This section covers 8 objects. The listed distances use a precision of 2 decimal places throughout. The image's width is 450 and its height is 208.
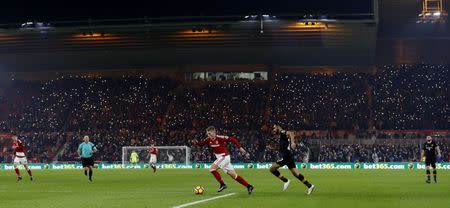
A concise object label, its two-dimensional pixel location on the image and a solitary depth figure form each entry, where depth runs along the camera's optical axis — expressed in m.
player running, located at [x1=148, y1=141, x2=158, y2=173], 44.96
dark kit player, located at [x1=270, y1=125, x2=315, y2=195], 22.02
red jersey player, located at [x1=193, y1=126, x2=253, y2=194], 21.88
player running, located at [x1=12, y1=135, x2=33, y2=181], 35.61
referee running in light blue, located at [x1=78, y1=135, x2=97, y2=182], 33.41
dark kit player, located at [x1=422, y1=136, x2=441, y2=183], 29.72
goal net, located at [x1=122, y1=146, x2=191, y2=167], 56.91
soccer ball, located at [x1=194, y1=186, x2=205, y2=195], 21.12
